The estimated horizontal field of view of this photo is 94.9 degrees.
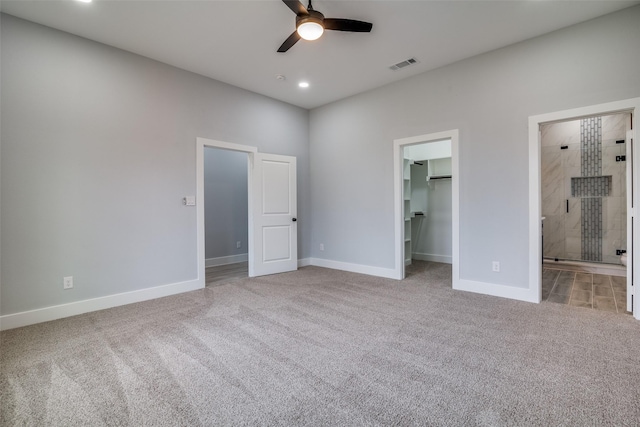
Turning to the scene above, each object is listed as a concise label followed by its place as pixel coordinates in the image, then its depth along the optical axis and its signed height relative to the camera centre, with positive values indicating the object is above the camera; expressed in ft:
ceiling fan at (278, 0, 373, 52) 7.85 +5.27
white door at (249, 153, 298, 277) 15.70 -0.32
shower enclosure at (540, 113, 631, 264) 16.74 +1.14
